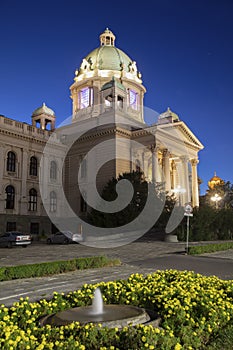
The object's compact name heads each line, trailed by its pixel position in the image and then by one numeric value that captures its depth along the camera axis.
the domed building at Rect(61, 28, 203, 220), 46.66
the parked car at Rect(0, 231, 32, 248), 29.05
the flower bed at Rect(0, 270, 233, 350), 4.39
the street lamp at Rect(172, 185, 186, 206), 52.09
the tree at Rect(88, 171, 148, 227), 35.75
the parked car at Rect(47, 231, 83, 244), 32.30
